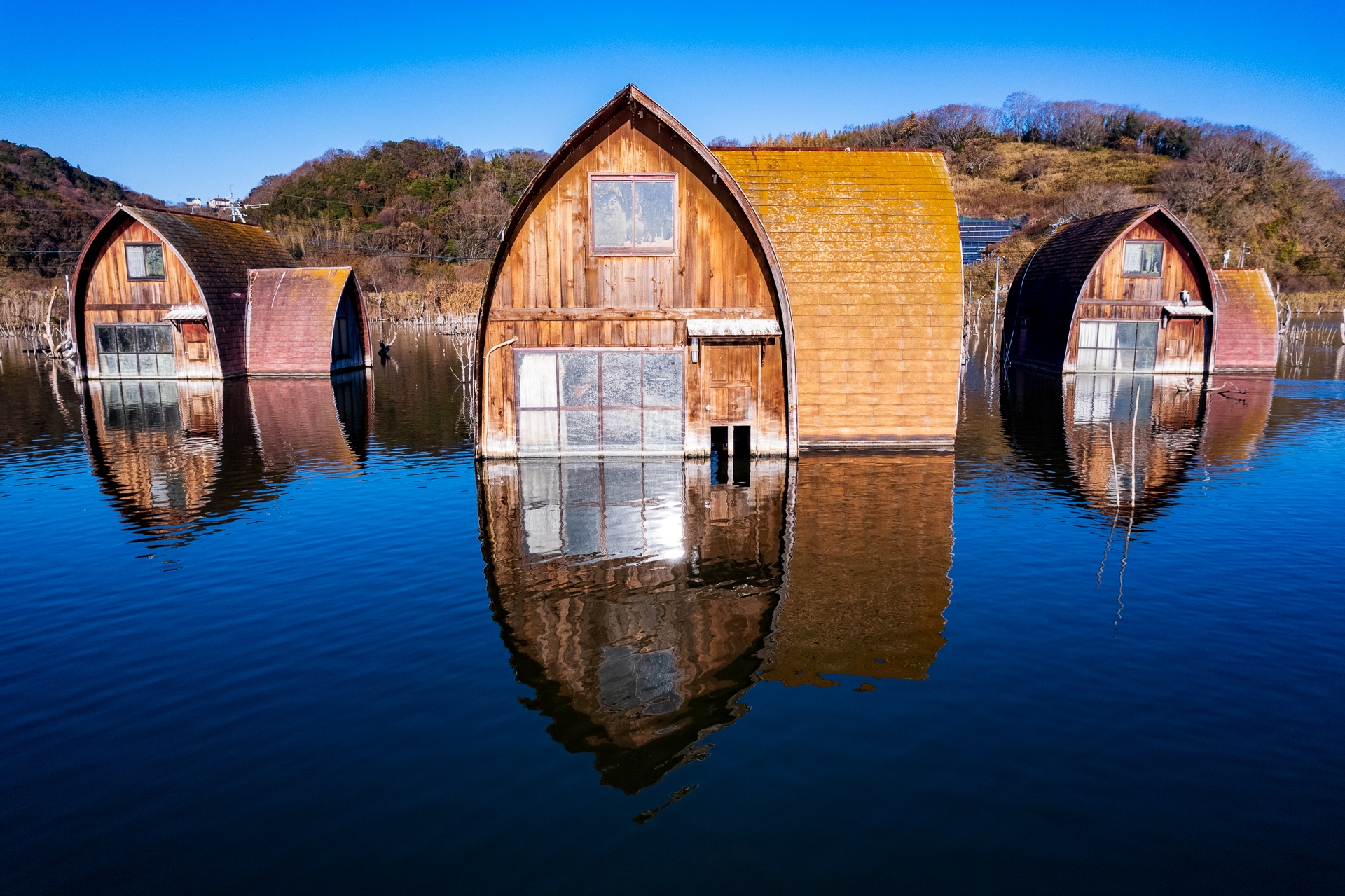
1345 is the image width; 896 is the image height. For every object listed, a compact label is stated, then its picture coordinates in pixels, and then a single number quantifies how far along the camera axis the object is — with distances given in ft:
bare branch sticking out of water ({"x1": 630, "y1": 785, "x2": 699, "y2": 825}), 22.24
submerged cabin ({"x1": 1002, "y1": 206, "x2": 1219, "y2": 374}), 124.77
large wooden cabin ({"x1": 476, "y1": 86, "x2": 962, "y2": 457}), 62.44
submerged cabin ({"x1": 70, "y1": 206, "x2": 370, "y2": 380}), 121.60
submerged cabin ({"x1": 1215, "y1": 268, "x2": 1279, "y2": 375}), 130.21
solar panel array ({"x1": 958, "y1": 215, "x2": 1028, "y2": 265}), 300.61
